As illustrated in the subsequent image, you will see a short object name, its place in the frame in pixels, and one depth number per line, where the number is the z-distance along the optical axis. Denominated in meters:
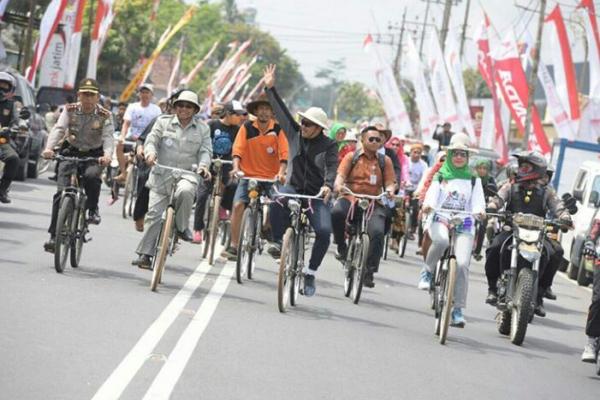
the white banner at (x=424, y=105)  47.94
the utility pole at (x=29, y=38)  43.28
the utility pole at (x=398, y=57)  110.62
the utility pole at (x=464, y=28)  69.50
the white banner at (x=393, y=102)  51.28
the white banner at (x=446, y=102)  44.53
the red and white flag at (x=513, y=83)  39.72
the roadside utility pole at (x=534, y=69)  41.37
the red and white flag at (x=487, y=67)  42.94
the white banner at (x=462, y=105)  44.59
